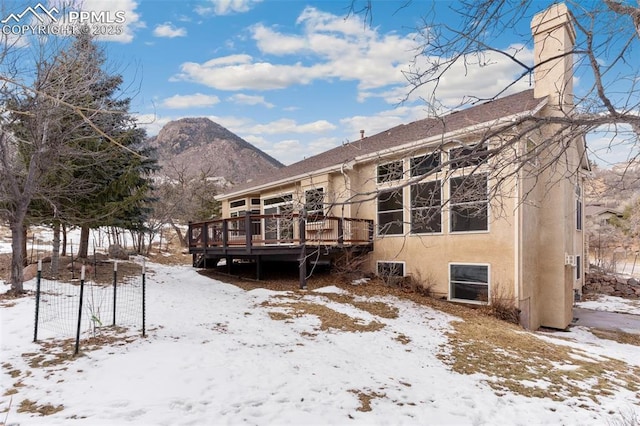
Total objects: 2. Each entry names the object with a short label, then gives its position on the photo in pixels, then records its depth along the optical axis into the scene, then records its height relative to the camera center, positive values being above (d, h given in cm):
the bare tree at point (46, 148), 653 +187
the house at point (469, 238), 920 -40
